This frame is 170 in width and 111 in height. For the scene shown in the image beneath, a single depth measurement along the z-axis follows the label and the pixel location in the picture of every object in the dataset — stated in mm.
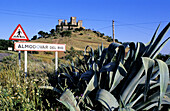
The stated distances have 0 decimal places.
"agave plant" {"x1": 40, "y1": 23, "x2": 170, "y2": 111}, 2234
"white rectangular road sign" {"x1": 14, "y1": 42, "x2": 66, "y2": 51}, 5211
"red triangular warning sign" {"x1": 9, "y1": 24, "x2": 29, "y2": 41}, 5918
